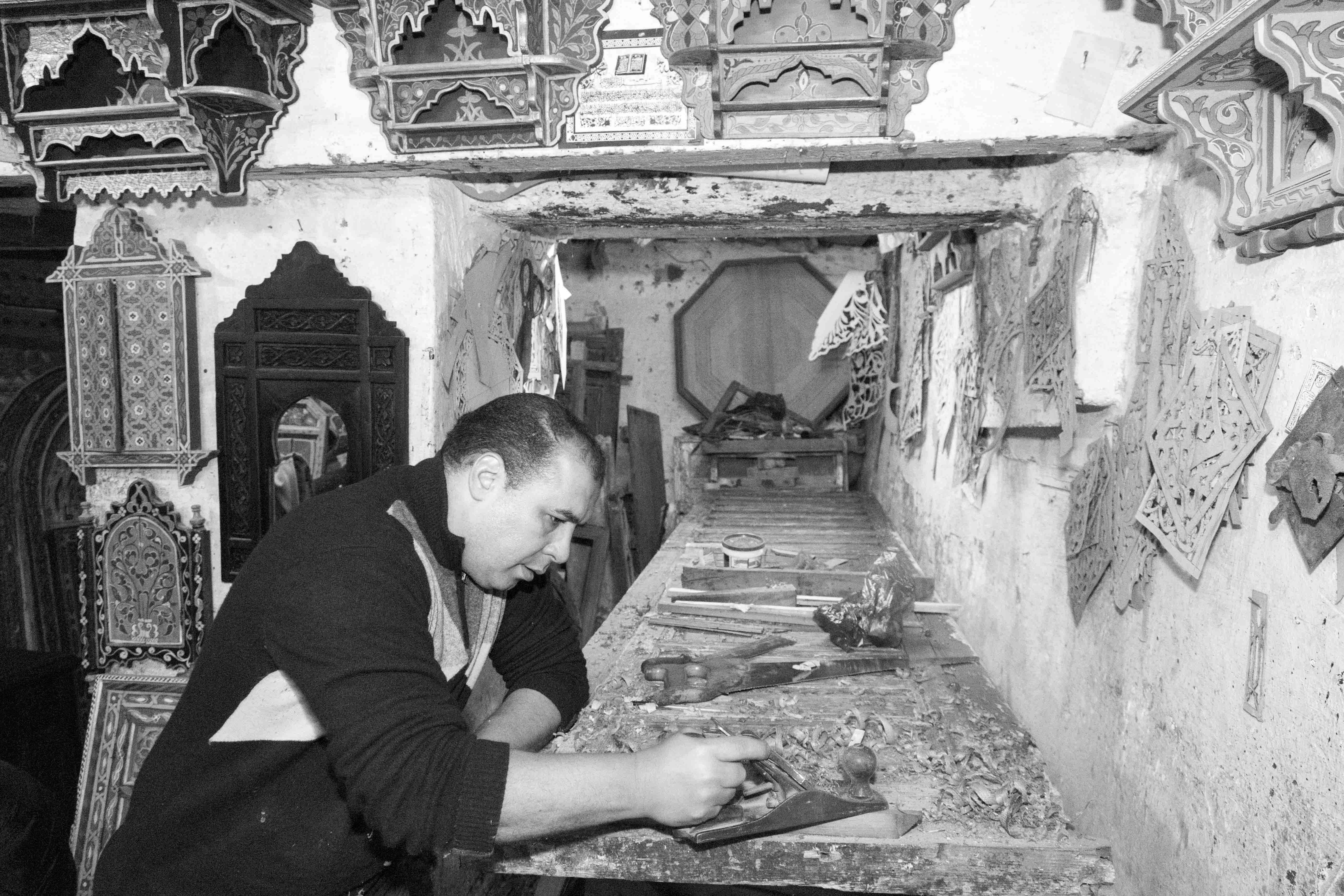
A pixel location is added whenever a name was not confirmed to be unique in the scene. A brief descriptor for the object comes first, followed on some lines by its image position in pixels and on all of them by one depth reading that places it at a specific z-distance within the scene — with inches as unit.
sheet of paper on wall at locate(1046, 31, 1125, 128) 87.5
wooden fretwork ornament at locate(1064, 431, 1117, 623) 88.1
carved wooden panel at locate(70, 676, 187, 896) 118.5
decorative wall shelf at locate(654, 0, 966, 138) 90.2
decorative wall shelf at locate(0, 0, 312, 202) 97.3
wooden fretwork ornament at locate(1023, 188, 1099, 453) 94.3
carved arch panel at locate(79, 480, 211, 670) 118.9
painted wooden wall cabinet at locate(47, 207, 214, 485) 116.0
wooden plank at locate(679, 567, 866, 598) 146.5
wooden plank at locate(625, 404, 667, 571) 309.9
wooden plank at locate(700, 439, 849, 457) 278.7
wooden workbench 69.9
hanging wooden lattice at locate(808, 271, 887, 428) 267.7
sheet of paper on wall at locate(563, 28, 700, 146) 95.8
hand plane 69.9
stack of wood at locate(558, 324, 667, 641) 240.7
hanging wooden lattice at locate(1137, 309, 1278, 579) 62.6
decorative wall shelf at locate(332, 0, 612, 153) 96.2
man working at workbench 56.8
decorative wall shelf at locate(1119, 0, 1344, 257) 47.4
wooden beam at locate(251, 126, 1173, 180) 91.6
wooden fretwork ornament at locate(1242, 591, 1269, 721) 60.5
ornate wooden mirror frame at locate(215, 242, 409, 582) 112.2
